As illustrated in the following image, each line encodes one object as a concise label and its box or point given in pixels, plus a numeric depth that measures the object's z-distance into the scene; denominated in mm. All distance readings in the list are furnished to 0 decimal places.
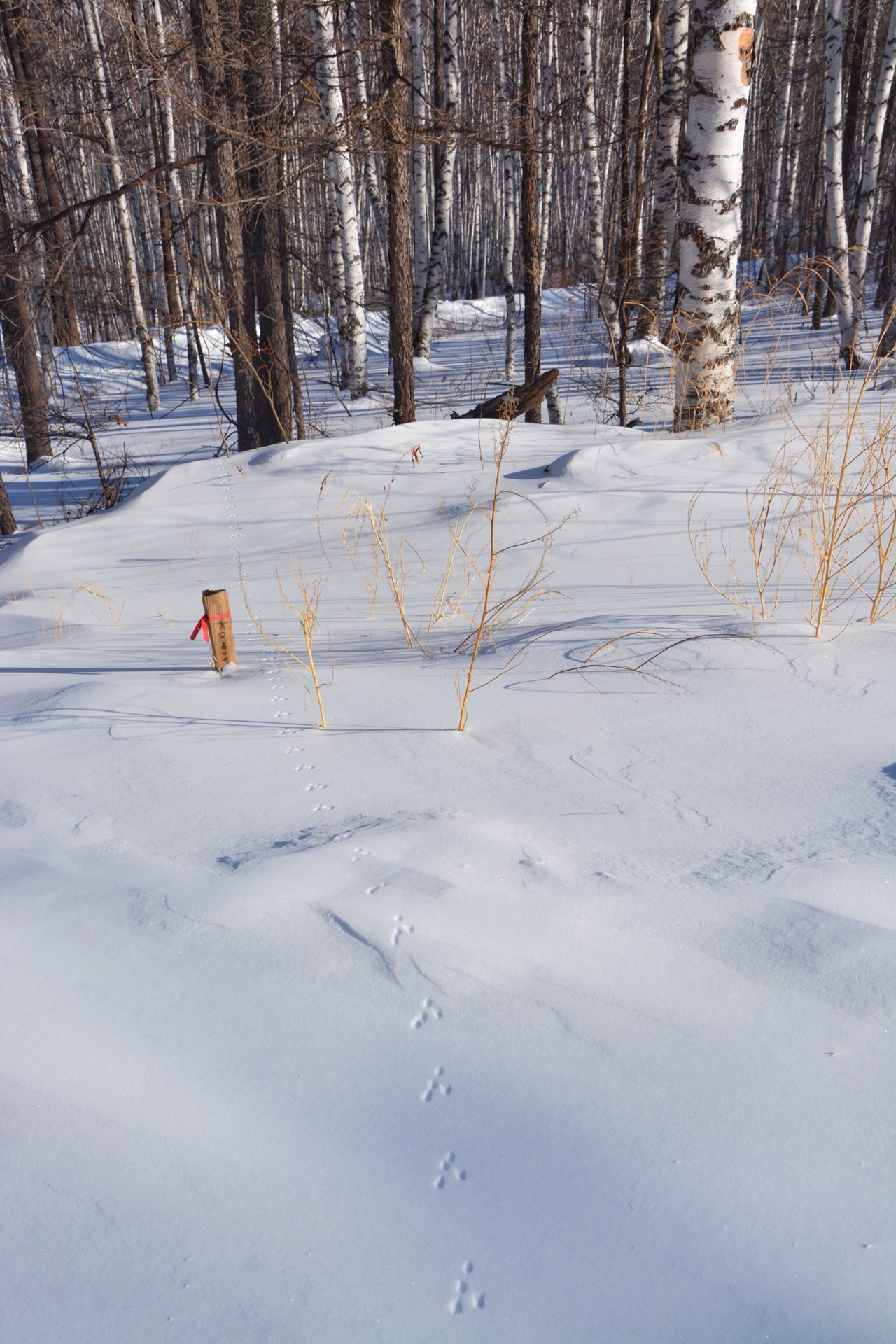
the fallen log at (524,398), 5543
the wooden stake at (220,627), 2467
